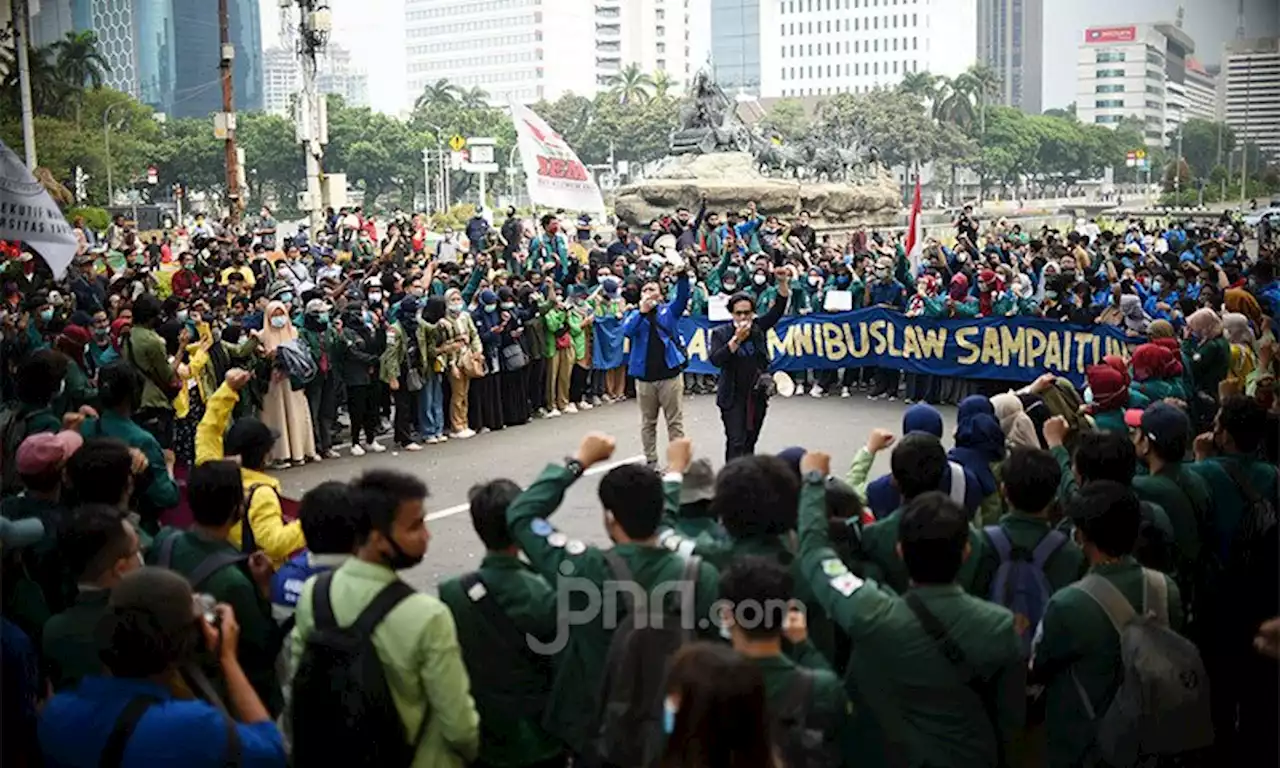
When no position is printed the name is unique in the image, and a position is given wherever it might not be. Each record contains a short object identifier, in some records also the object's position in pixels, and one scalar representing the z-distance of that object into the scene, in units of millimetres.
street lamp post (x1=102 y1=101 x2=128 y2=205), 63028
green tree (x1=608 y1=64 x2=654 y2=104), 127750
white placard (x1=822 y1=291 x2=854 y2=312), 17531
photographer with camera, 3674
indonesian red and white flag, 18969
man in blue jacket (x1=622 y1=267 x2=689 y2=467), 12180
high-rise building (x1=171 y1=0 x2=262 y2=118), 174250
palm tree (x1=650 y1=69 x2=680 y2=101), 128250
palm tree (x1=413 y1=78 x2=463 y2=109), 114938
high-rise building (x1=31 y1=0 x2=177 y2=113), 162125
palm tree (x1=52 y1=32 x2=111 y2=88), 68562
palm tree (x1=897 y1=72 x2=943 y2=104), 128750
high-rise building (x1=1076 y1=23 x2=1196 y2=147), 179000
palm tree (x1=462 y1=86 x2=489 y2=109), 128450
